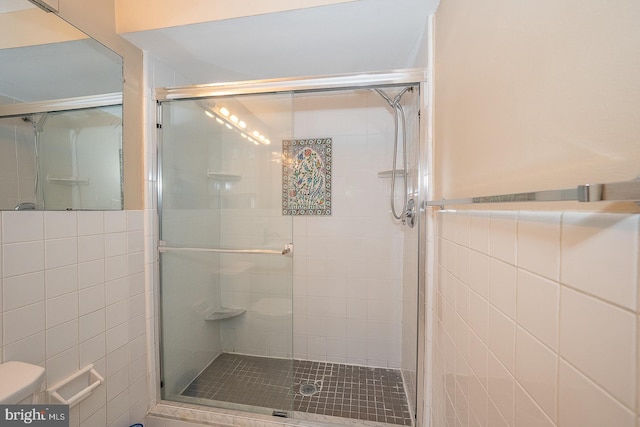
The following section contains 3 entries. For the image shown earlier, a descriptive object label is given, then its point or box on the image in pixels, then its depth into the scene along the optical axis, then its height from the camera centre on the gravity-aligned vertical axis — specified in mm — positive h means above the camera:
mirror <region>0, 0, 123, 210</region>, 850 +391
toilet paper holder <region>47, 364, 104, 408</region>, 927 -756
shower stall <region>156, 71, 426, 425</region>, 1427 -277
